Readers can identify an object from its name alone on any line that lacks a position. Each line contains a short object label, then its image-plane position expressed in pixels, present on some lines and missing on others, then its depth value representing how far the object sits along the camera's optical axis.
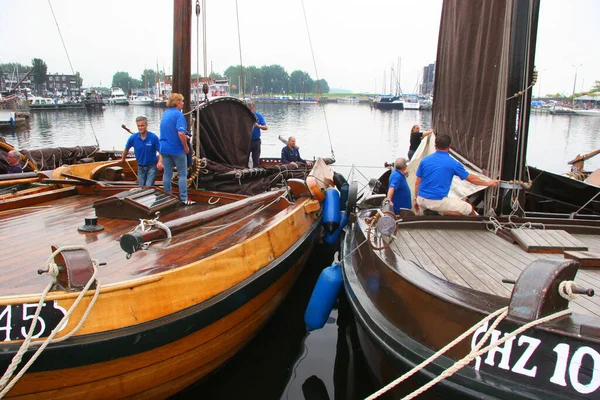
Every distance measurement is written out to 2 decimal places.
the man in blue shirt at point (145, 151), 6.72
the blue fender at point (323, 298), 4.97
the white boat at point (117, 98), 93.32
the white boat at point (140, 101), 95.06
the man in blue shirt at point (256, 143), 9.61
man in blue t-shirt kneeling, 5.11
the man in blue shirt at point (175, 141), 5.98
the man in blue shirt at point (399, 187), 6.69
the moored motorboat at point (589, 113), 77.94
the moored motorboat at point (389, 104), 90.38
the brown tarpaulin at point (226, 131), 7.14
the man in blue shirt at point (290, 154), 10.55
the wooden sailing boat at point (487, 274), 2.28
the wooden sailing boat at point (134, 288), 2.77
